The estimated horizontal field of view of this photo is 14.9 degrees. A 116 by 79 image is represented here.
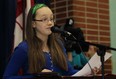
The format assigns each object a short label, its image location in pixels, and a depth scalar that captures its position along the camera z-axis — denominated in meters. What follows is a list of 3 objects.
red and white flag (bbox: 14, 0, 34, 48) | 3.96
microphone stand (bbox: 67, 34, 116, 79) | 2.33
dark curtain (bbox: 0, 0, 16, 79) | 3.88
